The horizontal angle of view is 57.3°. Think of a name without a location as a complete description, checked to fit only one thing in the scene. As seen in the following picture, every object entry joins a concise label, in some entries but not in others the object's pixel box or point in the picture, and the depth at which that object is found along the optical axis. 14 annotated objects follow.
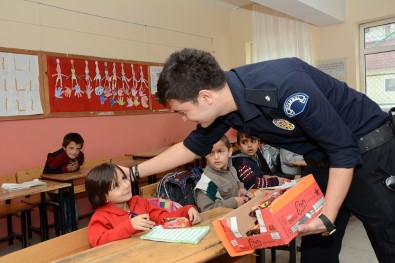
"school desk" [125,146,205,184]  4.07
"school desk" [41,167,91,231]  3.34
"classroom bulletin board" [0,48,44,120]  3.62
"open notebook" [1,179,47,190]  3.01
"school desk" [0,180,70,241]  2.86
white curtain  5.56
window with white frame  5.13
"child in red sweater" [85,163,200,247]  1.46
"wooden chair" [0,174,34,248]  3.30
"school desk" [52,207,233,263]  1.11
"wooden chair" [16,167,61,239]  3.41
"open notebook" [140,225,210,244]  1.24
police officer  1.10
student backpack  2.27
